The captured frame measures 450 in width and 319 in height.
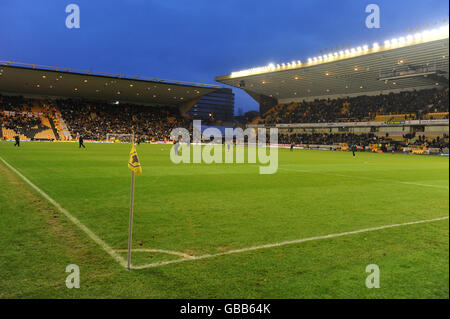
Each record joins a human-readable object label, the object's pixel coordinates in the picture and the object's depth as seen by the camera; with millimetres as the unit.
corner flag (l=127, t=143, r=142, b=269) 5258
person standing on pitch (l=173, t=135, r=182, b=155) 25625
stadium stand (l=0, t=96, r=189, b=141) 57562
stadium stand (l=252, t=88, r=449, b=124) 50244
